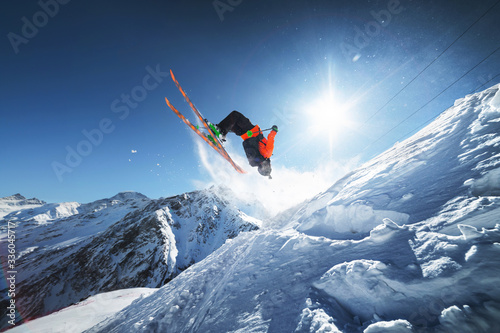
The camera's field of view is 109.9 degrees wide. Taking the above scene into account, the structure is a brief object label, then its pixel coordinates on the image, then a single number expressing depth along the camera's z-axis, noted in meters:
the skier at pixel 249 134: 8.93
